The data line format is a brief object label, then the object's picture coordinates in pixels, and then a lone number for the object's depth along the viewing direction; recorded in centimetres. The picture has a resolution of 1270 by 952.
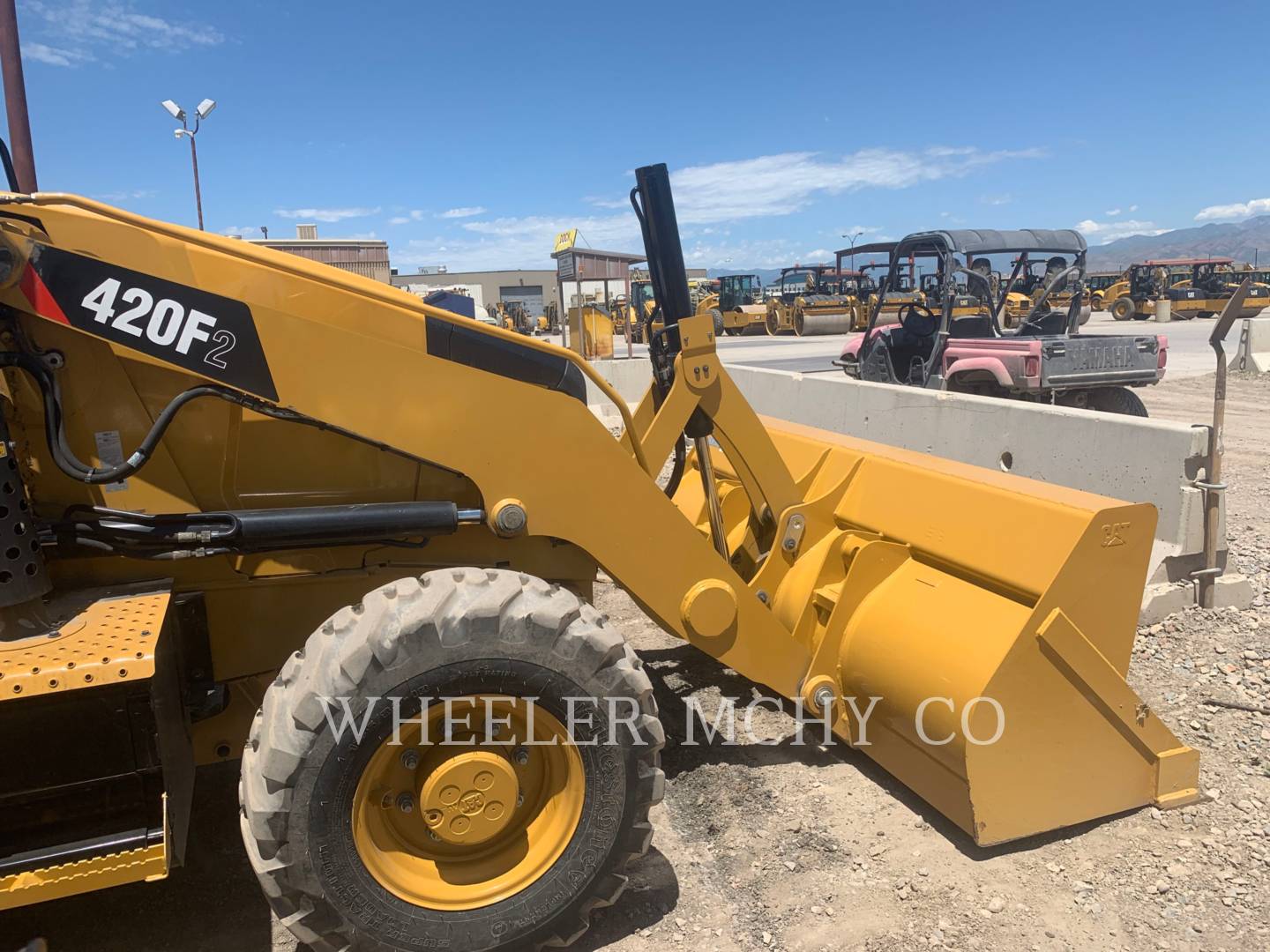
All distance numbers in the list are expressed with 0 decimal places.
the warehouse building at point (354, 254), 2508
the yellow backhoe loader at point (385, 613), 227
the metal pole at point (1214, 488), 472
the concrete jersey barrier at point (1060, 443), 484
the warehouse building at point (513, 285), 6825
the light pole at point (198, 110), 1496
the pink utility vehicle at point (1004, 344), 879
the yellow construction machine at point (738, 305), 3672
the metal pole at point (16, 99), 294
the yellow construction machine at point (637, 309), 3119
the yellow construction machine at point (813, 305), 3294
